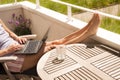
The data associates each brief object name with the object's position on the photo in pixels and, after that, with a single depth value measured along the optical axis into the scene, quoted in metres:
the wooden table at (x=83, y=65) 1.23
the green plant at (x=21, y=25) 2.55
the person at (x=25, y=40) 1.55
